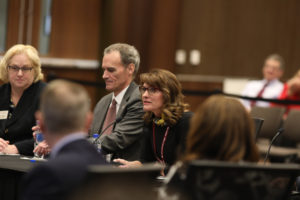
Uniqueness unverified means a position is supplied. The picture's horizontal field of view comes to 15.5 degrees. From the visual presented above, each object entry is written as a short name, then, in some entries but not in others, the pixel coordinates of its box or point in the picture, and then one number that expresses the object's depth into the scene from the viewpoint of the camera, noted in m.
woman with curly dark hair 6.83
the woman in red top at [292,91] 13.20
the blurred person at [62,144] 3.35
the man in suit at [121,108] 7.20
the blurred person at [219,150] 3.87
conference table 6.14
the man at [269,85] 14.15
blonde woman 7.68
